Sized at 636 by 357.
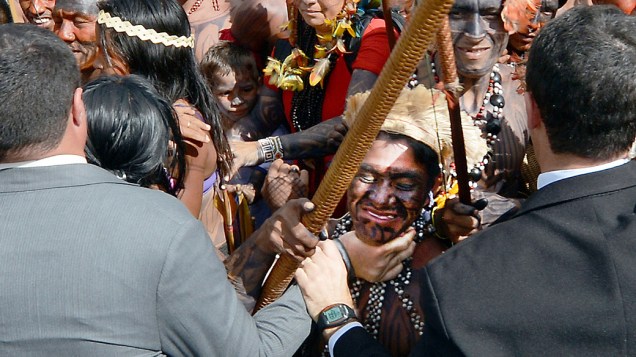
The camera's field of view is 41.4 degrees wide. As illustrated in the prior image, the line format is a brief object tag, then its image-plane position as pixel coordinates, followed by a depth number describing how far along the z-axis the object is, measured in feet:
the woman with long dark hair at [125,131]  7.02
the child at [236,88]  14.32
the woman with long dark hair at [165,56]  9.23
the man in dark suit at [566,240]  5.37
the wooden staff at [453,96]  7.19
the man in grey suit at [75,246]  5.91
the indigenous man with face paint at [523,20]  9.73
